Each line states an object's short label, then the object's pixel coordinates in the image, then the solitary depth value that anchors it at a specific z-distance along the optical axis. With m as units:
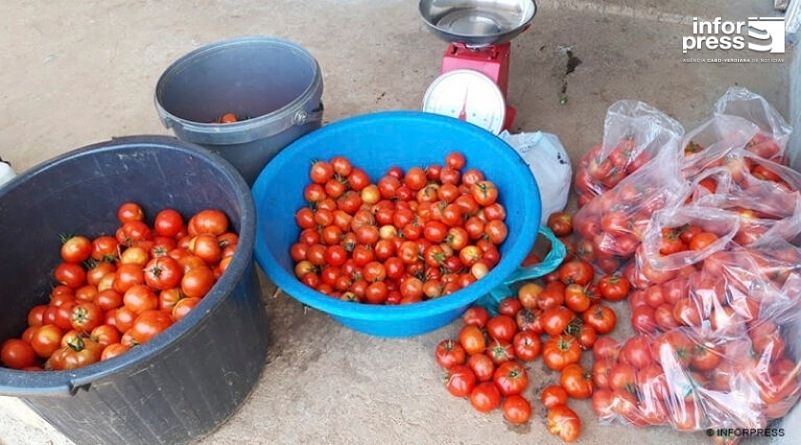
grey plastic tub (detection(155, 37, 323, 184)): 1.99
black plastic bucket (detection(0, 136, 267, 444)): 1.43
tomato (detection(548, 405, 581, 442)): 1.67
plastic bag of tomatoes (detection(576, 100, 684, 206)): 2.13
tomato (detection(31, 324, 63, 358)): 1.67
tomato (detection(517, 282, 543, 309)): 1.96
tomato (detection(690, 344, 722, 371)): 1.59
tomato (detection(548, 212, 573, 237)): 2.18
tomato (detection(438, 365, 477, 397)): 1.77
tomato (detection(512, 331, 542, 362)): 1.84
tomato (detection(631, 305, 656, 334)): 1.79
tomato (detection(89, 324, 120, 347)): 1.64
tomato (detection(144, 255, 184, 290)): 1.70
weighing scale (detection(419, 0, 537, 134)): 2.09
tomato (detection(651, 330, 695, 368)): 1.60
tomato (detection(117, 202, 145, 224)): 1.97
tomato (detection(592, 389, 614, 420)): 1.69
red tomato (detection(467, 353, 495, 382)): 1.80
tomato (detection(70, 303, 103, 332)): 1.69
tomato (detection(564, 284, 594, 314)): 1.91
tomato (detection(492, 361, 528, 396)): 1.75
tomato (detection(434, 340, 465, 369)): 1.83
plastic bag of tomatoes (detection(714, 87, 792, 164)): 2.05
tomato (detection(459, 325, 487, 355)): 1.85
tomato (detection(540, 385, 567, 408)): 1.74
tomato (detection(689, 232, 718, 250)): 1.78
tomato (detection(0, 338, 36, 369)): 1.67
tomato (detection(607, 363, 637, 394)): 1.67
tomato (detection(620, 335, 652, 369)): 1.67
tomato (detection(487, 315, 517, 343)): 1.88
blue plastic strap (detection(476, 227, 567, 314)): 1.98
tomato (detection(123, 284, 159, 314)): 1.67
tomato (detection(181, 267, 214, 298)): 1.67
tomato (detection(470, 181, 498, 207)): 2.01
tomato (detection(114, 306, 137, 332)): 1.65
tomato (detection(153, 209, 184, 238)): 1.94
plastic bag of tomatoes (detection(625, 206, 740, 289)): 1.78
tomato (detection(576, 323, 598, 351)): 1.87
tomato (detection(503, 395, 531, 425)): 1.72
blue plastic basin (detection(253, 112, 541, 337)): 1.66
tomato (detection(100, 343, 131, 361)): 1.55
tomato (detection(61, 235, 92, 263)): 1.89
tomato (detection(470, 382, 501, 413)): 1.74
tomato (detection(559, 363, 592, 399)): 1.74
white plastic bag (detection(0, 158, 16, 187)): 2.18
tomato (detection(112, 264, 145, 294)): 1.74
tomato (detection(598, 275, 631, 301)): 1.97
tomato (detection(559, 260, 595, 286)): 1.98
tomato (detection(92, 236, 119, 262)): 1.92
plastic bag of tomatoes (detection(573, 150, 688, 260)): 1.92
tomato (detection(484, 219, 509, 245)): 1.95
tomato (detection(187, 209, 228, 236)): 1.86
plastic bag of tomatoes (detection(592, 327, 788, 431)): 1.53
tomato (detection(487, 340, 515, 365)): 1.83
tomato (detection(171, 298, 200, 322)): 1.61
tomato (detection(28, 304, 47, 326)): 1.81
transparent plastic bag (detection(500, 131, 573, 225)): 2.20
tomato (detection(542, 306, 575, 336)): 1.84
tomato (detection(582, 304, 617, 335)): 1.88
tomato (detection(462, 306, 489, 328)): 1.92
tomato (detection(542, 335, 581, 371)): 1.80
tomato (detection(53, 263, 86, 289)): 1.87
